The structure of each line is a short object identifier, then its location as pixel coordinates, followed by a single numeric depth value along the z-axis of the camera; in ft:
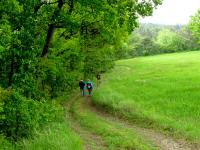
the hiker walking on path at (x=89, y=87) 121.53
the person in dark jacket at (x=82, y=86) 122.93
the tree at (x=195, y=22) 180.36
